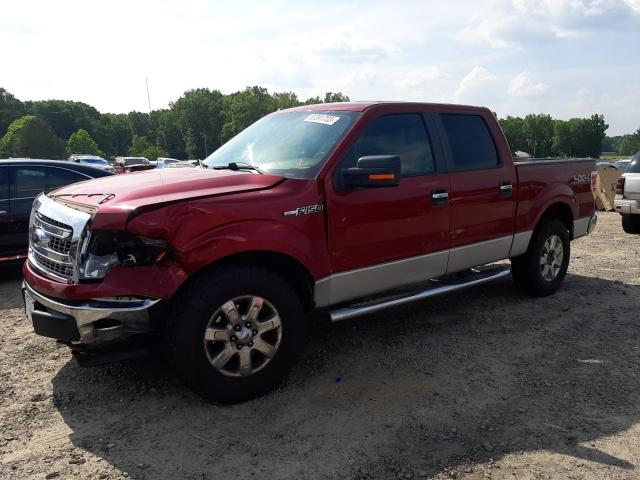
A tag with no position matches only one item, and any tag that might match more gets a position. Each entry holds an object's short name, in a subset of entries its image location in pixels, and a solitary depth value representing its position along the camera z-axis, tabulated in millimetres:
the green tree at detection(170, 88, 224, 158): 108975
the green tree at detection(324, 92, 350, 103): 101625
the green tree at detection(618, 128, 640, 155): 94200
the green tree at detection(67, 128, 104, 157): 85938
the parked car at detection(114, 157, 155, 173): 40225
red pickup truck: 3018
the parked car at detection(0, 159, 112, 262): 6340
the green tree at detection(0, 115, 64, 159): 76812
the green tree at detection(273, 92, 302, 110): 105219
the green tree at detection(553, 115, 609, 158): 125250
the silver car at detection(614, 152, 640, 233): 9477
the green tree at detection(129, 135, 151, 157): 89362
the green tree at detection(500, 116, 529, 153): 115150
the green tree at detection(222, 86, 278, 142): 99688
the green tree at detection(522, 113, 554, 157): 128000
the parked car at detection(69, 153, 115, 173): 32375
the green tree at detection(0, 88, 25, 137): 104188
